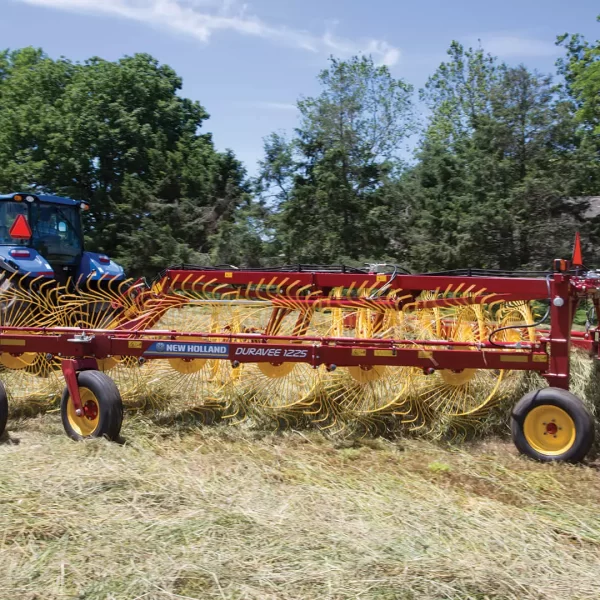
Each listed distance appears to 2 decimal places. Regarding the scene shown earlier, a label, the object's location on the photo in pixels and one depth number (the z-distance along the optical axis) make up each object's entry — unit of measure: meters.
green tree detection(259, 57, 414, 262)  15.95
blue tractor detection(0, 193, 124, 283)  7.30
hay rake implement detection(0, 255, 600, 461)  4.56
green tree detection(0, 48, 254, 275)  17.81
